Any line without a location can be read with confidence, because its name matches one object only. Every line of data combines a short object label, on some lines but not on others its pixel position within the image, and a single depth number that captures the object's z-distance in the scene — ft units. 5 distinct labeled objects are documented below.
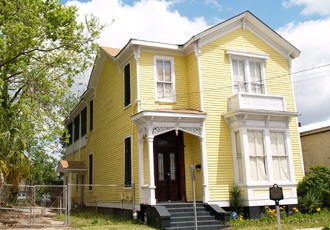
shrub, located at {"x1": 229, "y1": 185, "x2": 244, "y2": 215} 52.54
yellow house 52.90
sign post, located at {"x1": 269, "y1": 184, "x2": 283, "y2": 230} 36.68
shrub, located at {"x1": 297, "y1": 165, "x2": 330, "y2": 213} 55.21
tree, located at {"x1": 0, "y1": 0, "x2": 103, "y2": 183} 54.34
